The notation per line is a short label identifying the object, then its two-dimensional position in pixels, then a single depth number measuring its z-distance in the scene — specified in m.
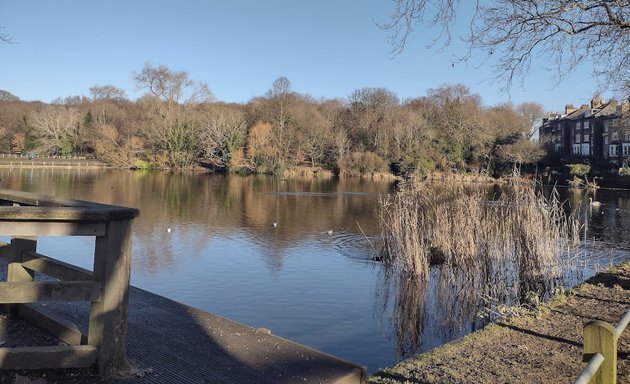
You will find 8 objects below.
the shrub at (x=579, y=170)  47.97
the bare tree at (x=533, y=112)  65.19
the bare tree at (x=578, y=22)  6.40
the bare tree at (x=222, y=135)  57.41
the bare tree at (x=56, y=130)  66.50
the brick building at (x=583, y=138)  54.47
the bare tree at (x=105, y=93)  81.38
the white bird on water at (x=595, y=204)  26.99
